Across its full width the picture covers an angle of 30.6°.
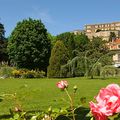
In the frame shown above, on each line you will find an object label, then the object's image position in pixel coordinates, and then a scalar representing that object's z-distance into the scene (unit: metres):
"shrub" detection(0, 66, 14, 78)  22.18
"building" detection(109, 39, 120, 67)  43.64
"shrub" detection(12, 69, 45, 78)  22.15
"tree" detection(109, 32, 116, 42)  59.17
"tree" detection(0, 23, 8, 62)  34.93
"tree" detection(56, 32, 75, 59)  39.41
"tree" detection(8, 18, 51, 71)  26.35
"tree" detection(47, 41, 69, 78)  22.29
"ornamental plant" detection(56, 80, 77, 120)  1.51
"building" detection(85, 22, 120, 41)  64.37
